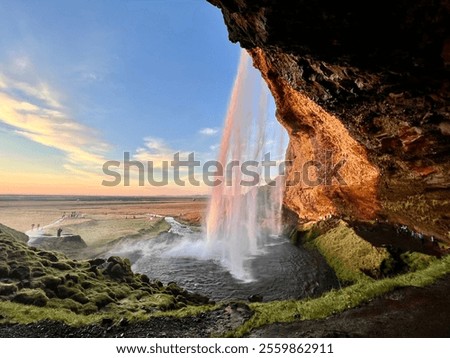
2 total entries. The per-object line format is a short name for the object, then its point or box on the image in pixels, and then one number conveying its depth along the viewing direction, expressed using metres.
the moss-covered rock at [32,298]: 11.98
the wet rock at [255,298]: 14.75
